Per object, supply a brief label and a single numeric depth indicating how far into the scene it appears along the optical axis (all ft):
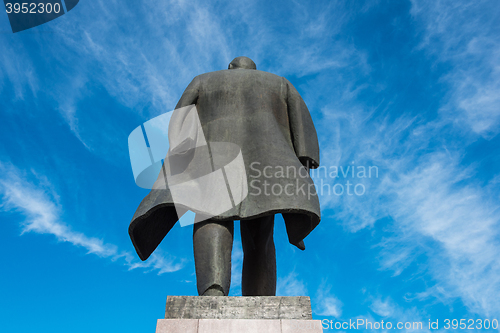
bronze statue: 14.07
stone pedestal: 11.44
